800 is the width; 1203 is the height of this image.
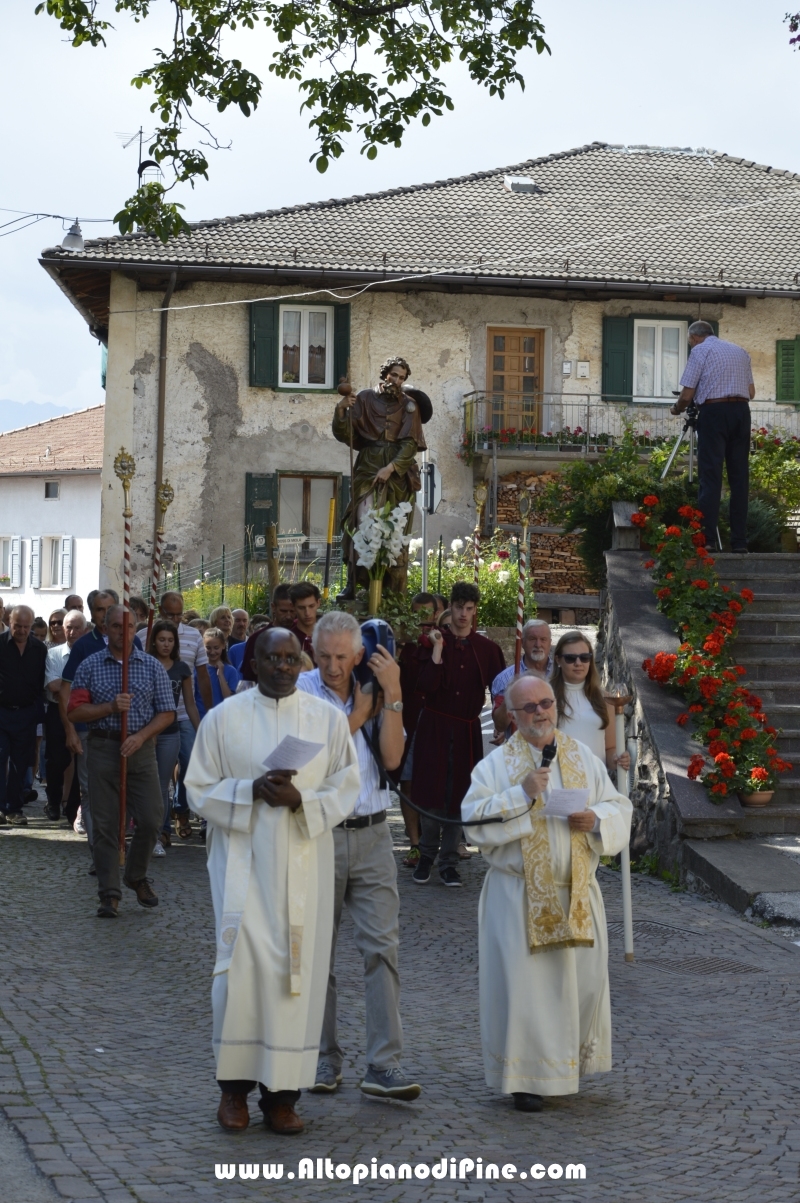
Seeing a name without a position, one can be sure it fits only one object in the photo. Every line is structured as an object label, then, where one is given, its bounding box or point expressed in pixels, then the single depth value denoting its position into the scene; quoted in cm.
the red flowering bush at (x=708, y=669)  1096
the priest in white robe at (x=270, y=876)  525
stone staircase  1184
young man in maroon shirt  1063
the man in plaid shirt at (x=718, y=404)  1349
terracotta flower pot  1095
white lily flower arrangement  1387
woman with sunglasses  777
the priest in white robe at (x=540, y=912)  569
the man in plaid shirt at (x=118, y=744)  958
